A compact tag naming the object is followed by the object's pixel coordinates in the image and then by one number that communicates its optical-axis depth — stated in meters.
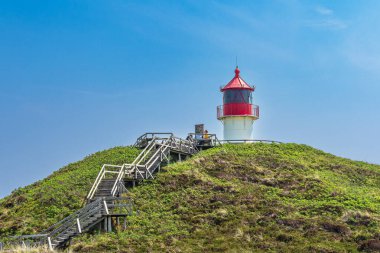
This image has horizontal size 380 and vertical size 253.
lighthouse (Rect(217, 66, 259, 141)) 53.31
